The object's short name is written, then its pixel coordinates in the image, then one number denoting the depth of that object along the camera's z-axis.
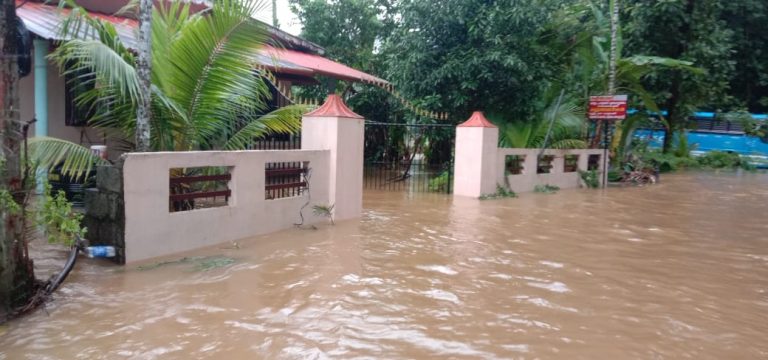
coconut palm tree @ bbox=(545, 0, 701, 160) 16.00
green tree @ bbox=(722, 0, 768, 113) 23.45
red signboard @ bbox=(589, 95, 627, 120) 14.80
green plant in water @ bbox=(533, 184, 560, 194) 14.33
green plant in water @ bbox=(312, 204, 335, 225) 8.73
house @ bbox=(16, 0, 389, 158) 8.52
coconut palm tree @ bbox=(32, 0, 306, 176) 6.46
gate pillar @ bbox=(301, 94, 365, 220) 8.81
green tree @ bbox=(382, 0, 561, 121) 14.07
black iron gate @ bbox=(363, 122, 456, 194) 14.77
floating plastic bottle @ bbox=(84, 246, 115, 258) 5.85
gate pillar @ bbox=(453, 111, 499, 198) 12.50
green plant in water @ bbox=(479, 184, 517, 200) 12.68
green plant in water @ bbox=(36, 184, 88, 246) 5.03
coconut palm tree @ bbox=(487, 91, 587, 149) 14.97
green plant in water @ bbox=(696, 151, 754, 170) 24.69
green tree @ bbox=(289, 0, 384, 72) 19.89
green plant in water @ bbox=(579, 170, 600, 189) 15.87
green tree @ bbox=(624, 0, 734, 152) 20.22
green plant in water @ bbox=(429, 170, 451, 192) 13.59
